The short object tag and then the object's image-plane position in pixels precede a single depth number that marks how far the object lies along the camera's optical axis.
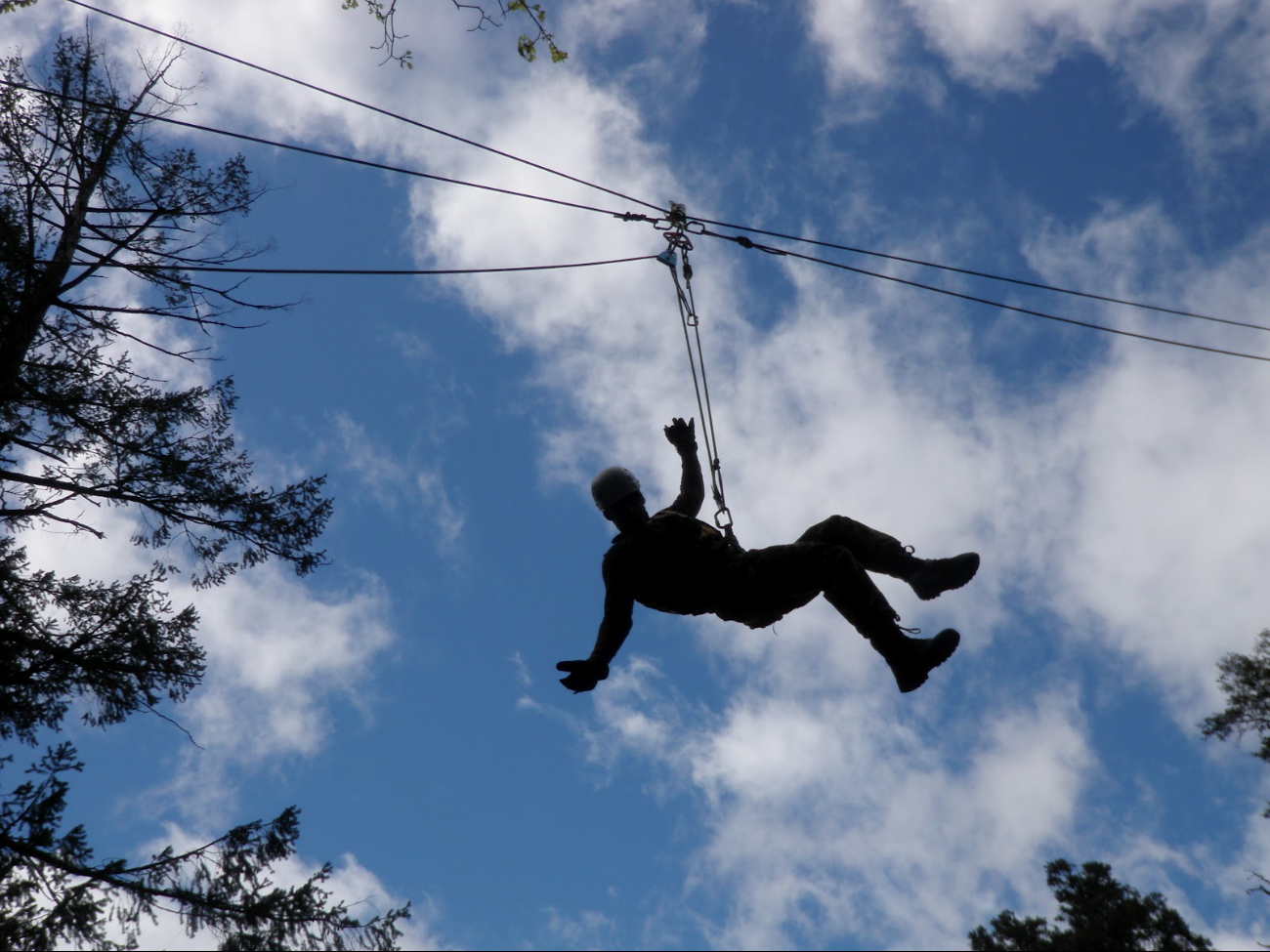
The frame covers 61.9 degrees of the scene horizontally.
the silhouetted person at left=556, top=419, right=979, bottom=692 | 5.03
